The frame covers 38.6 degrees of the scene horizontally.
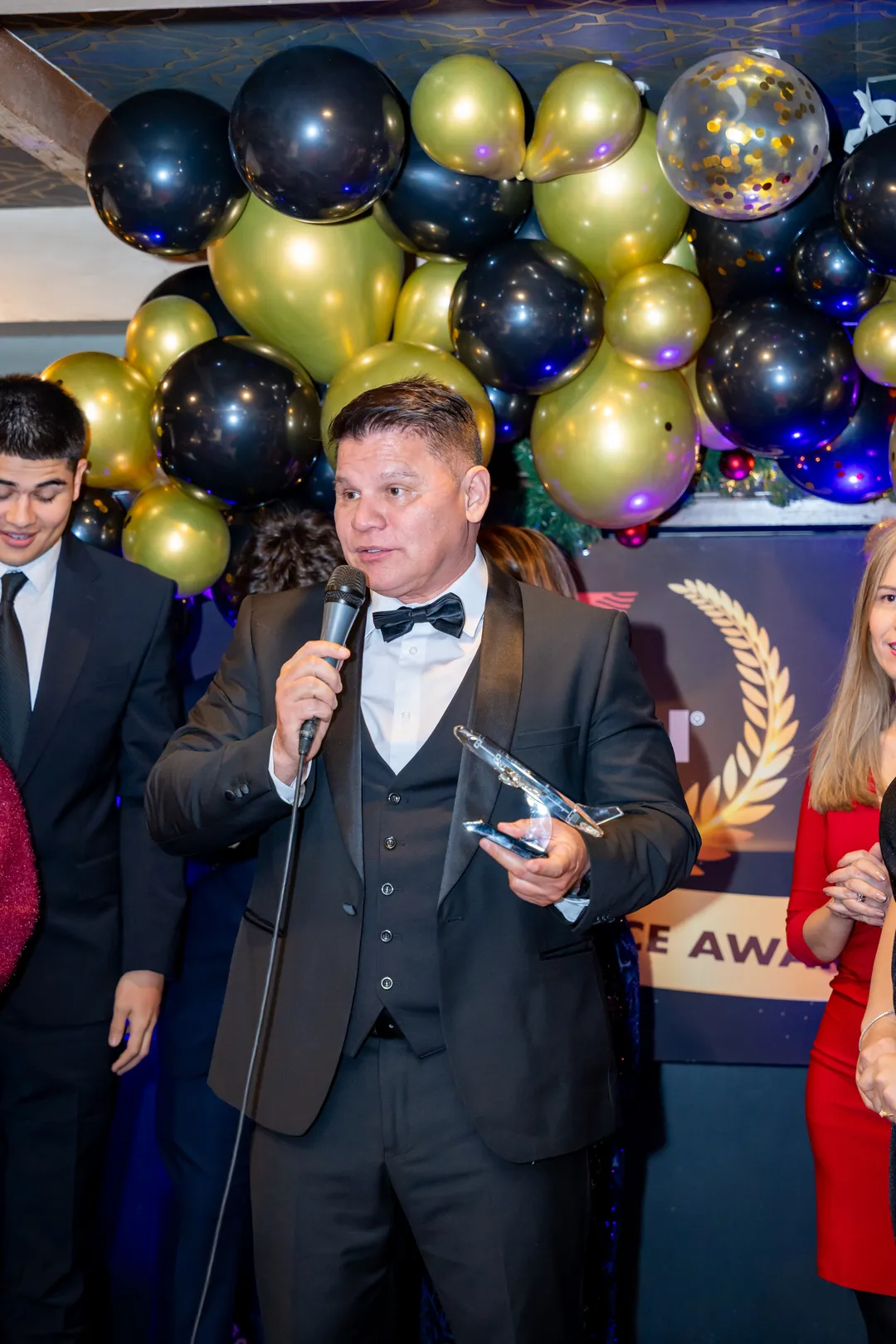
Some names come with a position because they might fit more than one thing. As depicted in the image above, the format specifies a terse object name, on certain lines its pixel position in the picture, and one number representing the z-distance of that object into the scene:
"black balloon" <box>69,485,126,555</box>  3.01
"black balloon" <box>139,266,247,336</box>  3.04
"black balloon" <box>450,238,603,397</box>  2.58
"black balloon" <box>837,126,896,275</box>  2.35
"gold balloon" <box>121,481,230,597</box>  2.88
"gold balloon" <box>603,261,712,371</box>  2.59
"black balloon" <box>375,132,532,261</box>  2.66
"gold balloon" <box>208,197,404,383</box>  2.76
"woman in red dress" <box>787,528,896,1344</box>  2.04
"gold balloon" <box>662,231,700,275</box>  2.83
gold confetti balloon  2.37
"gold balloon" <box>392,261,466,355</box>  2.86
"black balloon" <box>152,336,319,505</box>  2.68
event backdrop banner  3.12
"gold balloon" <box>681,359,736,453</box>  2.85
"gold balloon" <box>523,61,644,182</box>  2.52
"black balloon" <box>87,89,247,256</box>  2.63
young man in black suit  2.32
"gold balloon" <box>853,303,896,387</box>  2.50
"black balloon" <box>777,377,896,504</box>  2.77
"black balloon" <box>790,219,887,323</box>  2.53
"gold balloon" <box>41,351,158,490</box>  2.88
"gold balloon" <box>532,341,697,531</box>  2.68
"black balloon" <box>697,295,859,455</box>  2.56
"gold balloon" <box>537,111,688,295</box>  2.64
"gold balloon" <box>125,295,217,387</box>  2.97
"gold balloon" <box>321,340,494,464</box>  2.63
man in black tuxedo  1.72
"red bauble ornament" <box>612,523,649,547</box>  3.21
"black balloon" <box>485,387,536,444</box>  2.87
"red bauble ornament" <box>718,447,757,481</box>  3.12
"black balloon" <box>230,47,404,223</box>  2.48
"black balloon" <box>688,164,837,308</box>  2.64
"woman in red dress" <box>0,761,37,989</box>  2.21
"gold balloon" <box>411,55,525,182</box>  2.51
